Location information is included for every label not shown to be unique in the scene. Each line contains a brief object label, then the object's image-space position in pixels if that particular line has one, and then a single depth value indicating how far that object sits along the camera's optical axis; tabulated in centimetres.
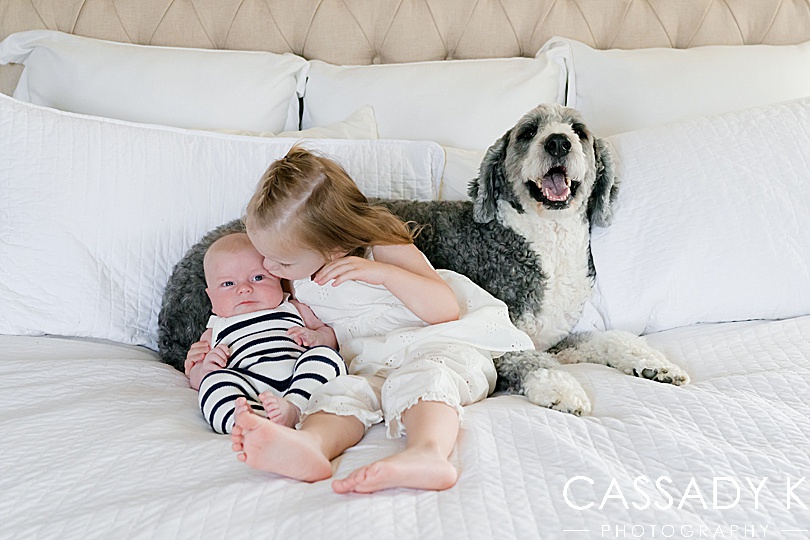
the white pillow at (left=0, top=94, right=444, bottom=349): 165
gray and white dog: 162
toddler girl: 124
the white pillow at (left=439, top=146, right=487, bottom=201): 197
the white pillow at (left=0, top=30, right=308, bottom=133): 206
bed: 100
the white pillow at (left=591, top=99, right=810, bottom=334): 170
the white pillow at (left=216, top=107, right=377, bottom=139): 201
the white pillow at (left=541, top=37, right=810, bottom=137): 215
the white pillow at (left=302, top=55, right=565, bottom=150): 212
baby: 133
